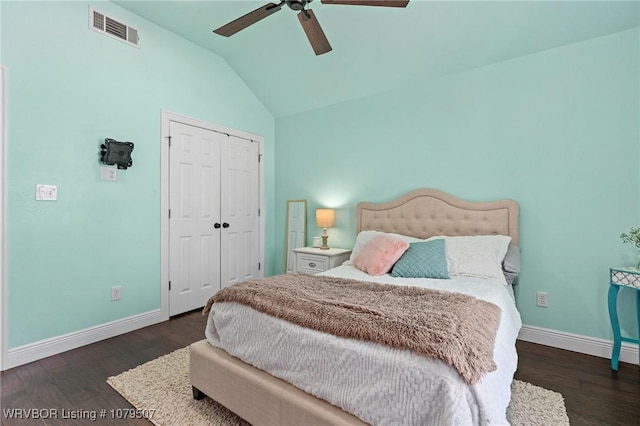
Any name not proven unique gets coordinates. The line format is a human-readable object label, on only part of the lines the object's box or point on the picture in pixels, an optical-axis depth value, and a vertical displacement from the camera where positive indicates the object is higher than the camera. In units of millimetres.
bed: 1079 -667
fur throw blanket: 1141 -464
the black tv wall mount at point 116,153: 2713 +558
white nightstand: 3441 -505
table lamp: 3767 -63
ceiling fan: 1872 +1302
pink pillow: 2549 -346
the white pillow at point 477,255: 2389 -325
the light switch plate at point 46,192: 2385 +179
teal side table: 2131 -614
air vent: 2678 +1699
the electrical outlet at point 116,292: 2830 -715
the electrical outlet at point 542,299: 2654 -730
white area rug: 1671 -1104
